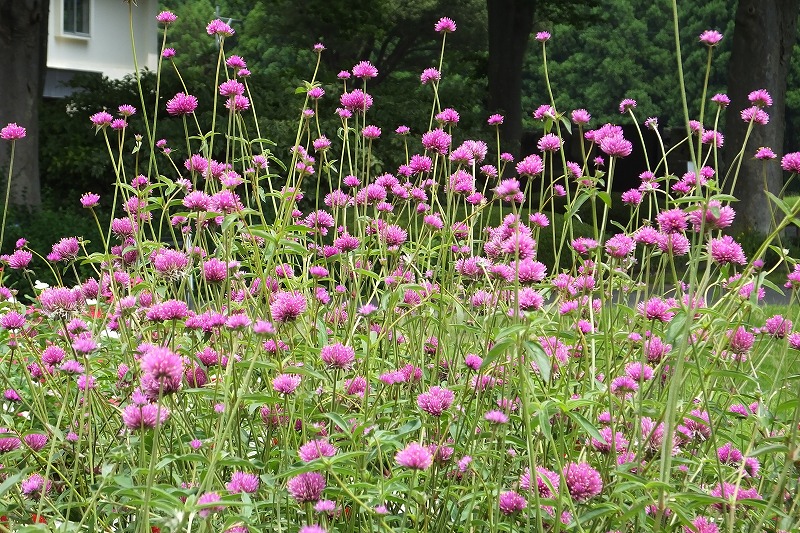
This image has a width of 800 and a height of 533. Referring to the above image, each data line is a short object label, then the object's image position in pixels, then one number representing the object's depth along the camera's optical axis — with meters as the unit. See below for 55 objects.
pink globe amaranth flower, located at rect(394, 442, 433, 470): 1.69
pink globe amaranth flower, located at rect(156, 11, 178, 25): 3.40
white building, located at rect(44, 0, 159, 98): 29.42
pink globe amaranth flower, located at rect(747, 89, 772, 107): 2.89
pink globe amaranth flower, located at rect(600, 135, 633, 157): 2.54
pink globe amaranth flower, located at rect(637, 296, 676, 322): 2.22
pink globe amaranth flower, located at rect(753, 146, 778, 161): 2.86
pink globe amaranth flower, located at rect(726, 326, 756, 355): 2.64
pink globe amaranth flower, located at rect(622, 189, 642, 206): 3.29
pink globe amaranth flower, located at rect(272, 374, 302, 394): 1.92
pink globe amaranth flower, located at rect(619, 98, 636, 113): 3.45
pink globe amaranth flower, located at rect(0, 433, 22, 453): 2.27
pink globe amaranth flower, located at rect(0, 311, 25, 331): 2.40
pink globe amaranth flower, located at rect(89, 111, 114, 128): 3.05
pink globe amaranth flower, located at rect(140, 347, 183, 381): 1.47
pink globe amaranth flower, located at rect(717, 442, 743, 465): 2.29
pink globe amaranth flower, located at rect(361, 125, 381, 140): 3.44
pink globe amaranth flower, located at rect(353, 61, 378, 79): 3.30
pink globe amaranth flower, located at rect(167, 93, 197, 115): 3.11
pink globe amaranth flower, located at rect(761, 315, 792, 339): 2.82
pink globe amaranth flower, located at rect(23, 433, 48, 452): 2.34
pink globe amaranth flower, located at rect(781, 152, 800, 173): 2.63
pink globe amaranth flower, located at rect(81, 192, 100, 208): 3.17
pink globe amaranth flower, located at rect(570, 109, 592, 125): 2.78
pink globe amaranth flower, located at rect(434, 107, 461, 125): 3.40
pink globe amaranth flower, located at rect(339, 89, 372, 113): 3.26
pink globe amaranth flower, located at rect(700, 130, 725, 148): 3.14
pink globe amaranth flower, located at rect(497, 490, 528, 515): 1.93
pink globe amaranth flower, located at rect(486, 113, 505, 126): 3.70
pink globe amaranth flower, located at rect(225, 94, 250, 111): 2.97
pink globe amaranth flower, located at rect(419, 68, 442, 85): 3.48
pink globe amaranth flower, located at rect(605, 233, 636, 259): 2.42
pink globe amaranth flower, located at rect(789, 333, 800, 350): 2.65
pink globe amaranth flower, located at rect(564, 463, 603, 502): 1.90
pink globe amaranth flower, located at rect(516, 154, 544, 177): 2.43
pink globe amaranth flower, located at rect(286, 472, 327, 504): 1.75
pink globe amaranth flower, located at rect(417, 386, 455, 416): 2.06
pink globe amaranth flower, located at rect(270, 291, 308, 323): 2.06
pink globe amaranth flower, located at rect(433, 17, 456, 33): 3.69
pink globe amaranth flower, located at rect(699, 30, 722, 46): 2.43
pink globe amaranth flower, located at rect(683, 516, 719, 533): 1.88
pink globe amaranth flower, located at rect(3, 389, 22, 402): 2.57
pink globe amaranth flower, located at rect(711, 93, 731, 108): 3.10
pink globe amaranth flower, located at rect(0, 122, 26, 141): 3.37
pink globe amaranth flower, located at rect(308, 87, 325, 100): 3.26
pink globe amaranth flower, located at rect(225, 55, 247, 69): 3.35
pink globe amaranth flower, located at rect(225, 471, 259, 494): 1.84
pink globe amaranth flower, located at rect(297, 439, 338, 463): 1.78
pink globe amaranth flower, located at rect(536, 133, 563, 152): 2.88
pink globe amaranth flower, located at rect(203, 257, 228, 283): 2.37
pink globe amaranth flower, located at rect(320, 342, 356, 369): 2.10
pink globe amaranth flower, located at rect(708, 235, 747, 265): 2.19
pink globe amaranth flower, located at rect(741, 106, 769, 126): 2.68
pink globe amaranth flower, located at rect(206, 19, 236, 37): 3.15
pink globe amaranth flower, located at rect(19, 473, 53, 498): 2.07
